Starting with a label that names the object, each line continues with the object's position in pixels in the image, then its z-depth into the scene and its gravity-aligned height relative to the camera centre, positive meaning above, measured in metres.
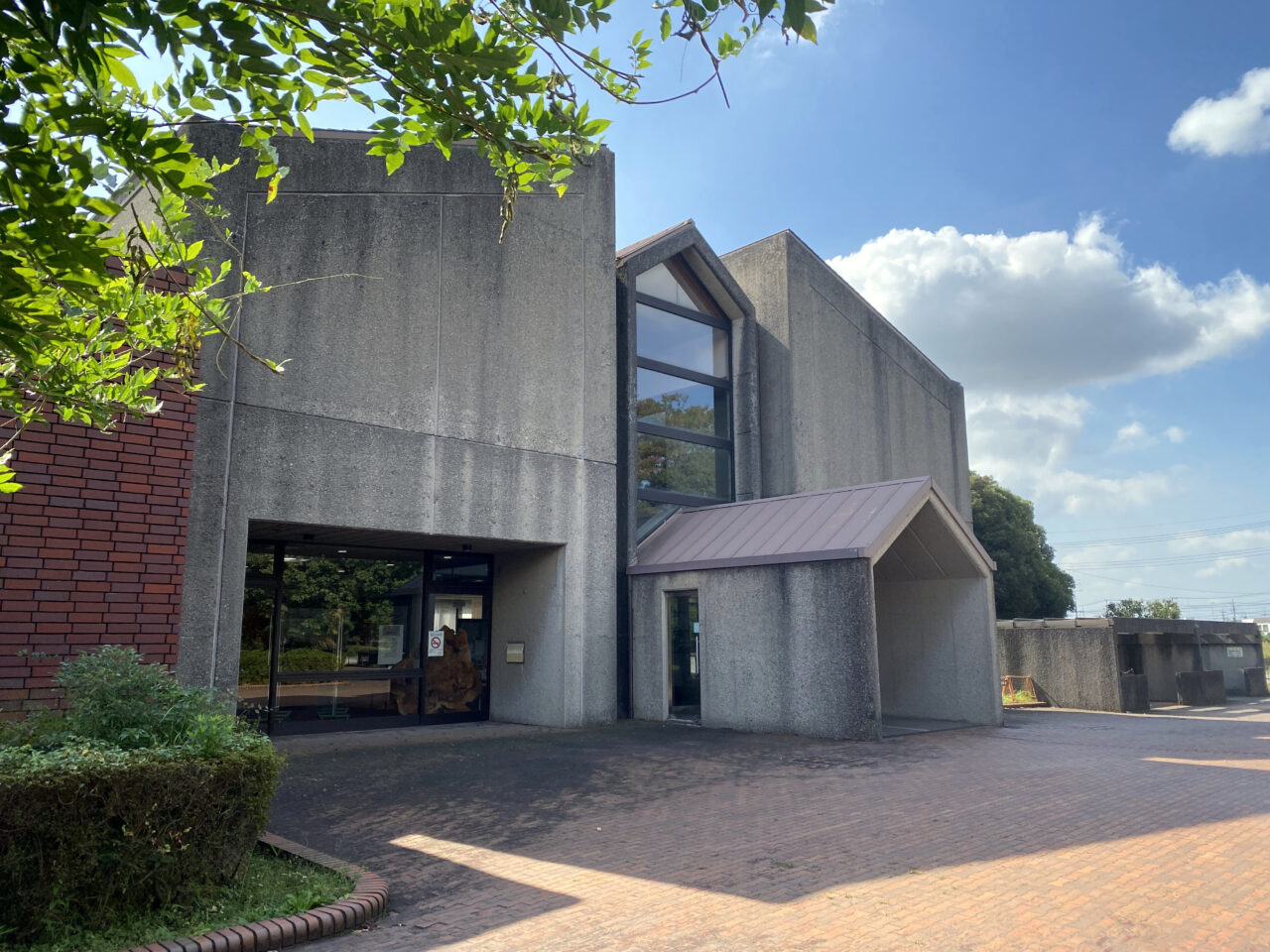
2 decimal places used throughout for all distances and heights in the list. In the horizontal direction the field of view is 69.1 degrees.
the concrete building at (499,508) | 11.63 +1.87
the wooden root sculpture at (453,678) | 14.77 -0.59
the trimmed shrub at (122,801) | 4.39 -0.79
